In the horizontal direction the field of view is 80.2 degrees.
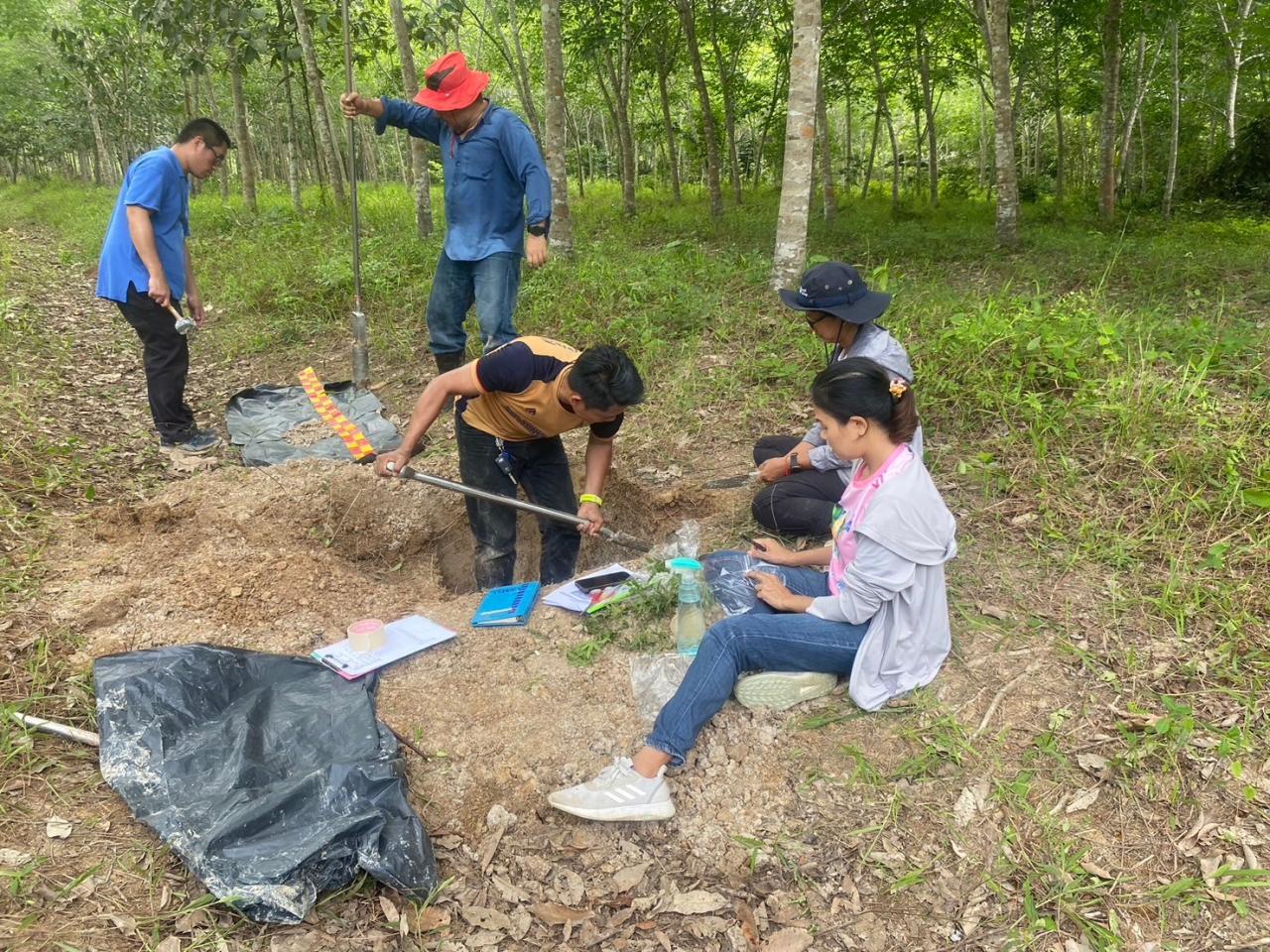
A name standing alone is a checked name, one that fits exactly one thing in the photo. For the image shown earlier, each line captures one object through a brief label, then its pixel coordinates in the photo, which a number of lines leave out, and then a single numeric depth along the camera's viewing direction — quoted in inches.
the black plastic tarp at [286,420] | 197.3
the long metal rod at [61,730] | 95.2
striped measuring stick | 138.4
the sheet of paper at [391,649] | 113.1
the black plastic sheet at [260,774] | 78.5
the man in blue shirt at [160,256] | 175.8
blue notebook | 127.4
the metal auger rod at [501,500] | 136.5
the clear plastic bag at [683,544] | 145.3
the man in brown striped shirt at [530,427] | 122.6
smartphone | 133.7
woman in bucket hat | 130.0
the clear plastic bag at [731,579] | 122.9
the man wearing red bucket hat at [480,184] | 180.5
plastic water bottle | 116.6
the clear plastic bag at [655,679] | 110.0
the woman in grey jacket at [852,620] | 93.3
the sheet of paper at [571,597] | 129.3
